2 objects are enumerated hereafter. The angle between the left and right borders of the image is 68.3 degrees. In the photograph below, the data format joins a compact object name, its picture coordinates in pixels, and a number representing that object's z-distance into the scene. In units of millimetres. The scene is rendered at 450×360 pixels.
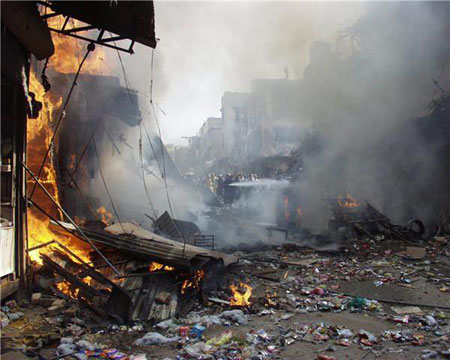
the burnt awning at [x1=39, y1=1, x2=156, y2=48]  4820
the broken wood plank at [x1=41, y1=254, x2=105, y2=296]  5777
